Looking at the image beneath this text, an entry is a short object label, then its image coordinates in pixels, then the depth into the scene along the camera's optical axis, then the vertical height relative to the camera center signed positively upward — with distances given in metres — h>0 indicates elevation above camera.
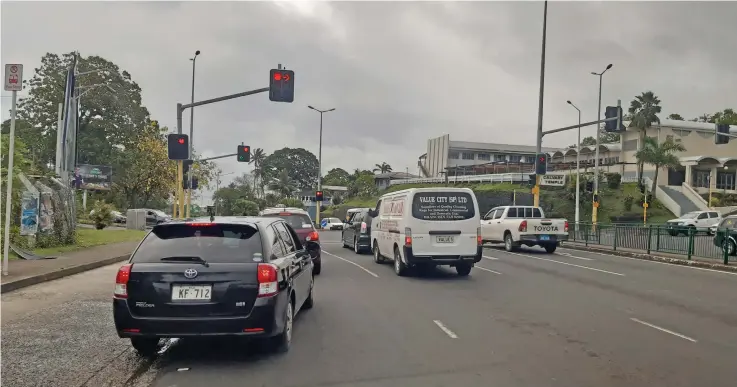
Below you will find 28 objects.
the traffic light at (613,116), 24.78 +3.80
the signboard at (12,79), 11.86 +2.03
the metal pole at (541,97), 30.19 +5.39
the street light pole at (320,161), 54.12 +3.06
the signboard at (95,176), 52.64 +0.74
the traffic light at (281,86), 19.31 +3.46
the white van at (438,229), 14.07 -0.71
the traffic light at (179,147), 21.81 +1.50
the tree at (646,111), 57.47 +9.35
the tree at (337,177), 114.90 +3.43
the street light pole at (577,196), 42.69 +0.59
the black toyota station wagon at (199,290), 6.11 -1.05
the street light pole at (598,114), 39.70 +6.36
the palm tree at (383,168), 113.94 +5.48
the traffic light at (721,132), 24.50 +3.24
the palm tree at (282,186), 92.81 +0.89
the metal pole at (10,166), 11.85 +0.29
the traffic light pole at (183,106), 20.33 +2.97
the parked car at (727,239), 18.16 -0.88
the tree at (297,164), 119.94 +5.65
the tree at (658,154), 53.19 +4.87
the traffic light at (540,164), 29.41 +1.93
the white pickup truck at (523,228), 22.48 -1.00
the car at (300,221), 14.77 -0.72
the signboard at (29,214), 14.93 -0.84
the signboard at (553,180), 50.38 +2.01
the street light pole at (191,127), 31.78 +3.77
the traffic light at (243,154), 33.00 +2.02
